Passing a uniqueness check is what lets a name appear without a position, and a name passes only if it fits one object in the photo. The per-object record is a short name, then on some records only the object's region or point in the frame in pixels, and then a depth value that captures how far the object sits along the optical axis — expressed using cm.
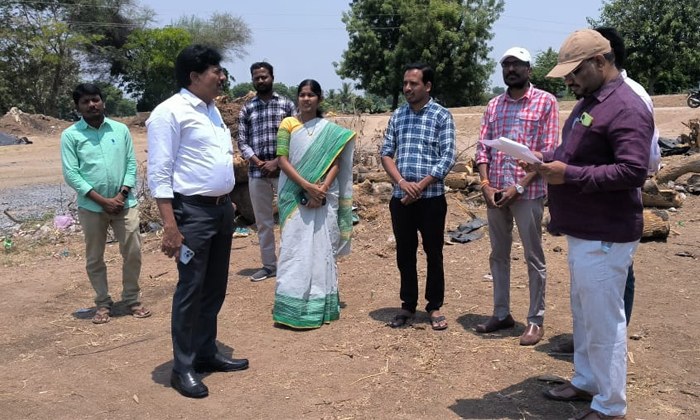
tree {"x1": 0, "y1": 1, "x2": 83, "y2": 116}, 3180
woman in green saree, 464
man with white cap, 406
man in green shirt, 482
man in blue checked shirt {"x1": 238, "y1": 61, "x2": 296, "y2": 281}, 576
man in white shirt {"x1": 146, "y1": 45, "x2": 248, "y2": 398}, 340
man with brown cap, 270
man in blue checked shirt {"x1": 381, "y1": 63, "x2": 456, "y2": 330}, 435
